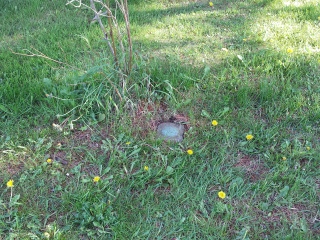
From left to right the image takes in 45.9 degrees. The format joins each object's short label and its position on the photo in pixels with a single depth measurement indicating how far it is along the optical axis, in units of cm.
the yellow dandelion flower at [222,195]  243
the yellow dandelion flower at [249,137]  281
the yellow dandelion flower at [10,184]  244
